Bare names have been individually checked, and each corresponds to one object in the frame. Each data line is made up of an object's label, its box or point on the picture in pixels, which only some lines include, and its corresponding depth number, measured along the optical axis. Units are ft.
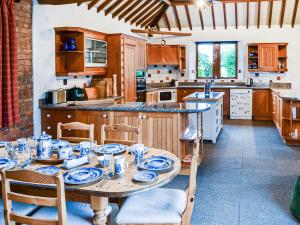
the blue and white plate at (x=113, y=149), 10.79
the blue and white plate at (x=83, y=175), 8.27
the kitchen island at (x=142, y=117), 17.74
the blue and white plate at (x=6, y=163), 9.21
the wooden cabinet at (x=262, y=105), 35.37
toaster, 20.01
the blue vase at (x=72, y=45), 21.62
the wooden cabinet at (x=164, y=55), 37.55
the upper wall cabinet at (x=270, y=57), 35.91
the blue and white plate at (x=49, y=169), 8.98
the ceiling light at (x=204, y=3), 21.61
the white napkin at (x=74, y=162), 9.36
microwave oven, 36.09
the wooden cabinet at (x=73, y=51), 21.43
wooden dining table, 7.82
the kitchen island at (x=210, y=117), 24.38
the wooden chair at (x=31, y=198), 7.31
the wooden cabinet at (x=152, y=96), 32.86
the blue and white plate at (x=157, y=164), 9.13
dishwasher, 35.76
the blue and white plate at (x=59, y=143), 11.28
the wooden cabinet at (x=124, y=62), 25.84
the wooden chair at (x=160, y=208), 8.59
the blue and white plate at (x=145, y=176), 8.32
